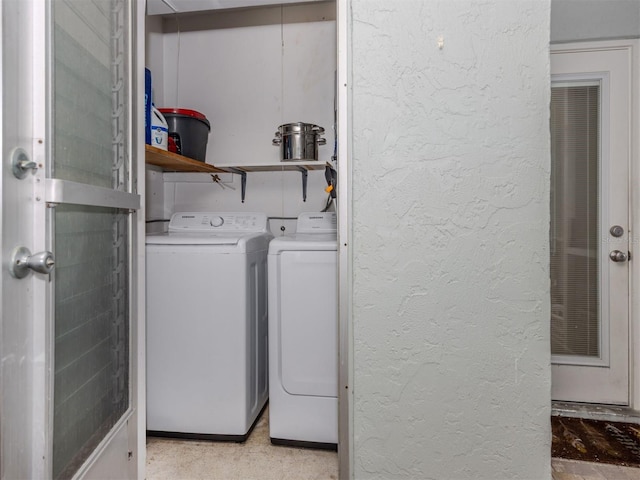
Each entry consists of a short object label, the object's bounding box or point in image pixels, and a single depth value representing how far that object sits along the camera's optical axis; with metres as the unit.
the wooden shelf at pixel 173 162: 1.88
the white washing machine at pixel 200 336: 1.93
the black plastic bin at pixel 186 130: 2.20
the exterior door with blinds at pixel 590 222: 2.18
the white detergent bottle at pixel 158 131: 1.91
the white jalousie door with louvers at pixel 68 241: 0.99
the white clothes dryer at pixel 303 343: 1.90
